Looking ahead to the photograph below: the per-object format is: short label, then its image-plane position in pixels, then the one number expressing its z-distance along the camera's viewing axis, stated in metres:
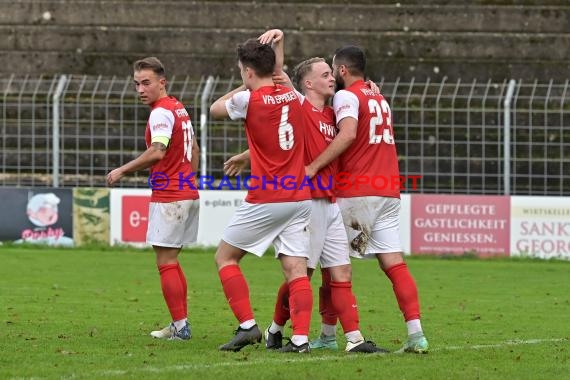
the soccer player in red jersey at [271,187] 17.66
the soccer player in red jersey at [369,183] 18.34
